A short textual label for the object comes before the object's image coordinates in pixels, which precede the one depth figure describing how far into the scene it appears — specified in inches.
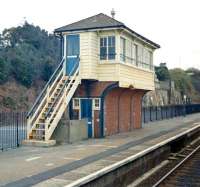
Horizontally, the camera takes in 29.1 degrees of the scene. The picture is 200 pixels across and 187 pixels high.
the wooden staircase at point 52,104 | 690.2
